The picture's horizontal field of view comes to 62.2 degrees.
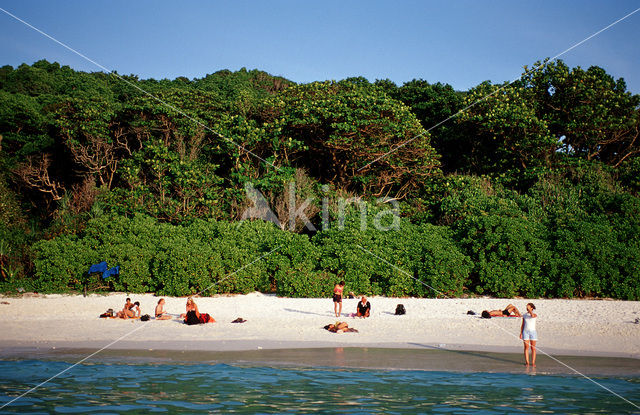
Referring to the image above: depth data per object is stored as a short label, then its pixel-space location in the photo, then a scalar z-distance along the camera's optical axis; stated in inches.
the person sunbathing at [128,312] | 711.7
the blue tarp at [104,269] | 880.9
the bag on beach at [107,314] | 709.9
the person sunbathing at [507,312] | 713.6
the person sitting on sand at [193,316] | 671.1
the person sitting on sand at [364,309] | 712.4
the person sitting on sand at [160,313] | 702.4
